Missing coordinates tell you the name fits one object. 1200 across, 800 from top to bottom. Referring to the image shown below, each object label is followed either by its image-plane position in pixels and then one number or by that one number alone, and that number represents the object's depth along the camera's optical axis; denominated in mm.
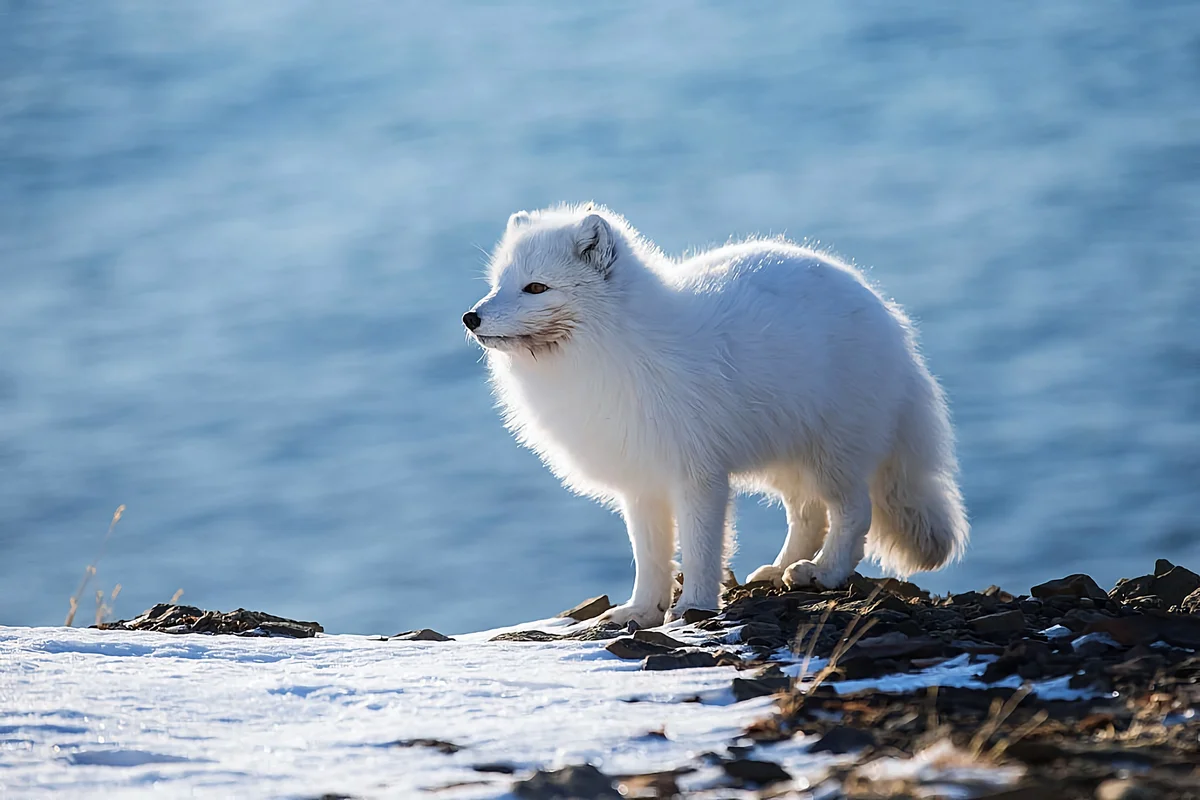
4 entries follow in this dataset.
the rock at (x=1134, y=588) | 11617
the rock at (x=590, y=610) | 13914
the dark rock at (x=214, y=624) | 12422
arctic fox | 11961
